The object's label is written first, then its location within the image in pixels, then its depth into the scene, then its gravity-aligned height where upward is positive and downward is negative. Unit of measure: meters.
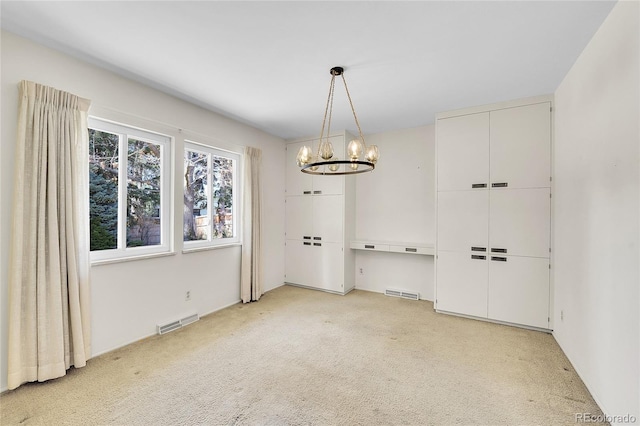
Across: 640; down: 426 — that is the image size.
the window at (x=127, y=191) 2.75 +0.24
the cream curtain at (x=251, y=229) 4.23 -0.26
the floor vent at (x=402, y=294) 4.42 -1.34
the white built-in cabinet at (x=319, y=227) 4.67 -0.25
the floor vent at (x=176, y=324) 3.14 -1.35
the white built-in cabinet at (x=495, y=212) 3.25 +0.01
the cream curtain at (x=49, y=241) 2.12 -0.24
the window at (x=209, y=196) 3.69 +0.24
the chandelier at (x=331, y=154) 2.38 +0.52
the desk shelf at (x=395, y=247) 4.14 -0.55
